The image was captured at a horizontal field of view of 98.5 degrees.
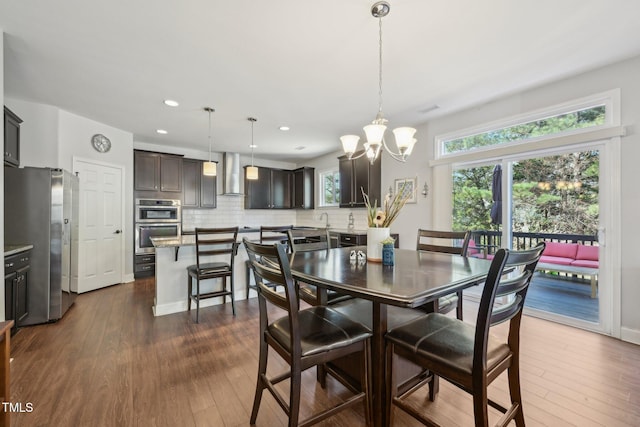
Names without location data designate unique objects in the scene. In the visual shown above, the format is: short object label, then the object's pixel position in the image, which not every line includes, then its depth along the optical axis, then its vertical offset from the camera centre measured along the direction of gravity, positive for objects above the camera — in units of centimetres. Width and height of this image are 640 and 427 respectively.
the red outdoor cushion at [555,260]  310 -52
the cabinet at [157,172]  498 +78
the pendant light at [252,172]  416 +63
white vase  187 -18
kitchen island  325 -73
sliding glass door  288 -4
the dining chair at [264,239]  366 -35
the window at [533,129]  279 +99
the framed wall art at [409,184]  429 +48
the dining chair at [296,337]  127 -62
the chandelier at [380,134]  188 +59
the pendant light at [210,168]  379 +63
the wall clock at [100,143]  423 +111
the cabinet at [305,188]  659 +62
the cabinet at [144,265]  491 -93
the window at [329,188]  612 +61
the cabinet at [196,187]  556 +56
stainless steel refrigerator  285 -15
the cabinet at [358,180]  479 +61
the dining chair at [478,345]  111 -61
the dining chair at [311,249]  217 -33
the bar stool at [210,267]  307 -63
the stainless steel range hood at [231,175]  604 +86
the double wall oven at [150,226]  489 -23
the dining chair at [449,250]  206 -32
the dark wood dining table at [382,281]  119 -33
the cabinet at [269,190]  640 +58
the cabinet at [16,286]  251 -70
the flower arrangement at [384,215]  188 -1
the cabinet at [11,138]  294 +84
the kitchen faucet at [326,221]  613 -15
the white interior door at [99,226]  410 -20
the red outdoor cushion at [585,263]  291 -52
